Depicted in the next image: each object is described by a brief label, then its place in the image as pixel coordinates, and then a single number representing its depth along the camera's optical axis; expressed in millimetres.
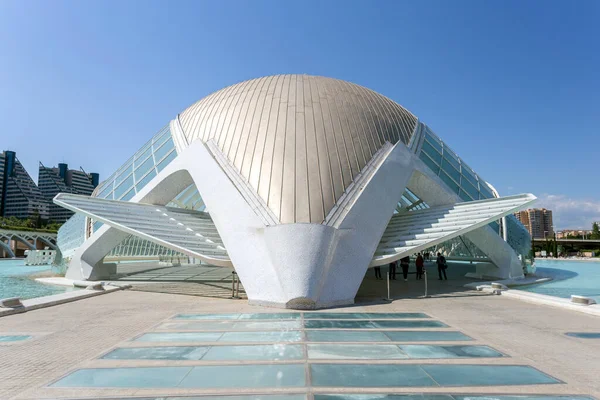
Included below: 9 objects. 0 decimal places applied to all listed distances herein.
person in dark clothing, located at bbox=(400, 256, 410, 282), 17811
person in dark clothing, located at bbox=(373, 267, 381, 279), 19278
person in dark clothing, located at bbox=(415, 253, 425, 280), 16609
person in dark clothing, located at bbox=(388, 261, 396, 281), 17759
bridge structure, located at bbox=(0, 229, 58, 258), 55738
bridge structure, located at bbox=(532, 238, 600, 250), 80000
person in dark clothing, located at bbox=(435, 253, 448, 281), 17617
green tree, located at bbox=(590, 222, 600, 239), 84388
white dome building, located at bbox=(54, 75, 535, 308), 10445
